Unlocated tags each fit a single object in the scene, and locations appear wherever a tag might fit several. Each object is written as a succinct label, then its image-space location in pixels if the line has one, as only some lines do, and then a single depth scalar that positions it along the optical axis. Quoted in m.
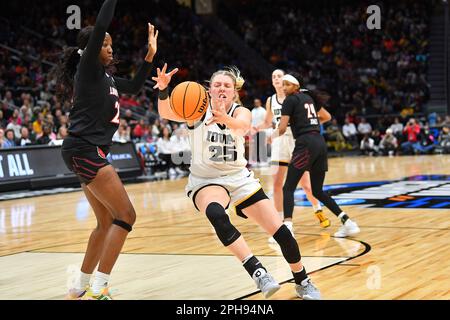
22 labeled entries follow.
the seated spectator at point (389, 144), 23.72
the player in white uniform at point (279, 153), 8.37
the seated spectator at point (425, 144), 23.38
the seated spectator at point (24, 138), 15.74
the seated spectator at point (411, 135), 23.55
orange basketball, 5.00
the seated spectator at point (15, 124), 16.49
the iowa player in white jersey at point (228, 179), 4.84
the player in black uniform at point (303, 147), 7.70
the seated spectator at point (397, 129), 24.23
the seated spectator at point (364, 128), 24.86
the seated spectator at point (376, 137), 24.70
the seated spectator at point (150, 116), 22.38
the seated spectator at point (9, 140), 15.13
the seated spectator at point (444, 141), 22.95
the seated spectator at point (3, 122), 17.14
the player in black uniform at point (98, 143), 4.81
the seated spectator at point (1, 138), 14.72
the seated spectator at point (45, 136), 16.11
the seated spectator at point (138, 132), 19.44
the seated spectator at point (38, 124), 17.06
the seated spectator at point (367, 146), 24.16
